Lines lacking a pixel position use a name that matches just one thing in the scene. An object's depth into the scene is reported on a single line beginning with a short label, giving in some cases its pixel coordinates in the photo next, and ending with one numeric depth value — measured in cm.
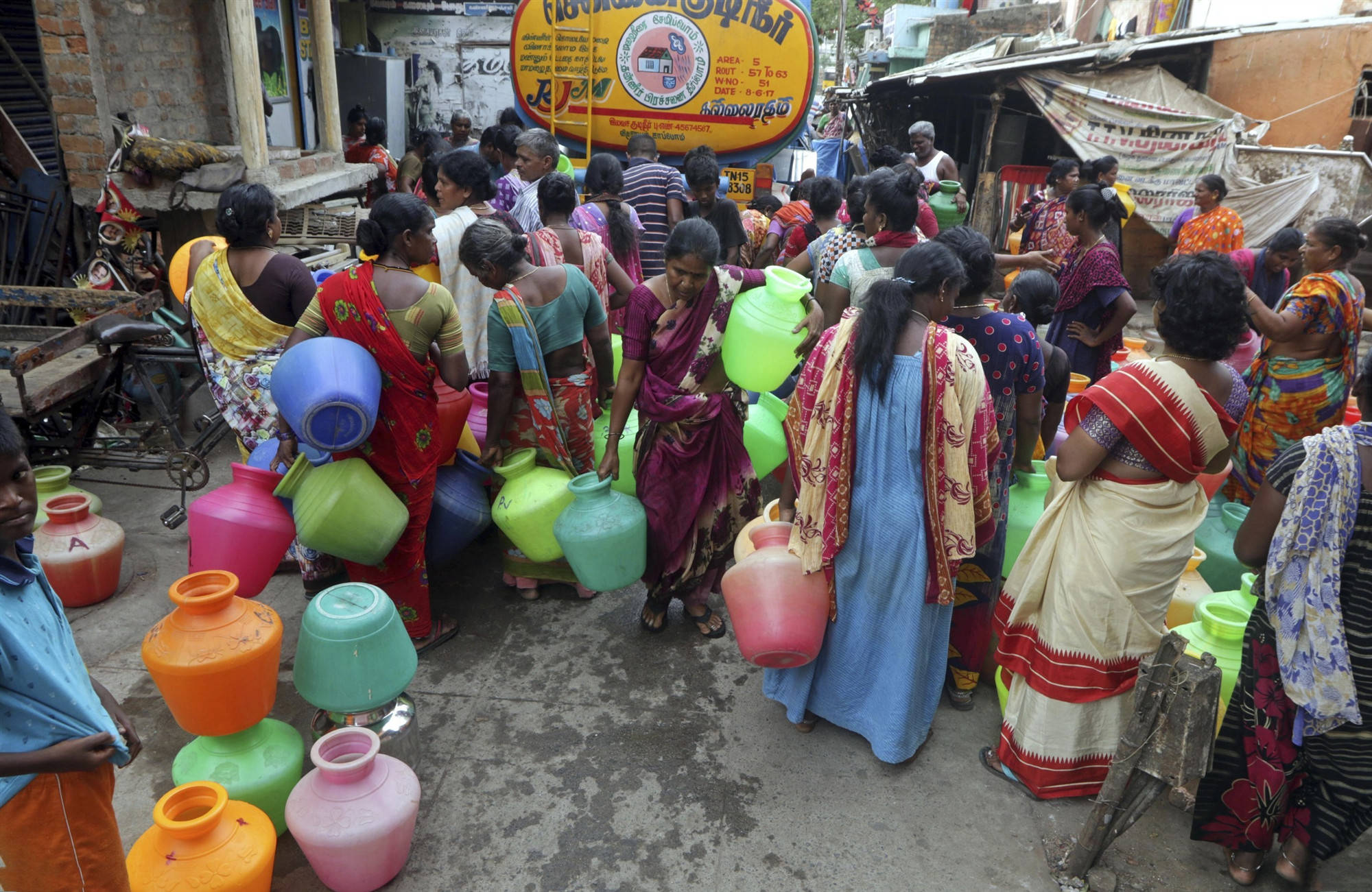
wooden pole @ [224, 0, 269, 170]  530
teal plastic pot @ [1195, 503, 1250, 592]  353
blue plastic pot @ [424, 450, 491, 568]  362
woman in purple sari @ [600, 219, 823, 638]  328
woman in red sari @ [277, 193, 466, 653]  306
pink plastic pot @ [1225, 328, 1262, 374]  534
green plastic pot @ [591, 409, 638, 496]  373
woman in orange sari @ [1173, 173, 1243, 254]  625
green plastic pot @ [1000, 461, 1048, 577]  327
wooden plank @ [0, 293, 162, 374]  362
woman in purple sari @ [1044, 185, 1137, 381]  440
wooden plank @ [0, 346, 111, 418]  386
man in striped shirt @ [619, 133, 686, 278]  576
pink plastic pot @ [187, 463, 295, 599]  300
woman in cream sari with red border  244
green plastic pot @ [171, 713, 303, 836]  239
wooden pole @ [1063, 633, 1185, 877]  217
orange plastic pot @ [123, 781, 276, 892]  198
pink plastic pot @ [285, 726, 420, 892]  224
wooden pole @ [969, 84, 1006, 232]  1122
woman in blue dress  258
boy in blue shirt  154
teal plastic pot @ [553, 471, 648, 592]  319
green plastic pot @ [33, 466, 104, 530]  380
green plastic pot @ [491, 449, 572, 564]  336
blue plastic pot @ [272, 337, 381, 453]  279
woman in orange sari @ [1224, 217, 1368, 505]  389
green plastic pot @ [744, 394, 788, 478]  387
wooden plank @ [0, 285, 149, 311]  430
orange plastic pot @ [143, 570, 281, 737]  225
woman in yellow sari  354
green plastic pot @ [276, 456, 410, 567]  296
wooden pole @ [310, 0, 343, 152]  680
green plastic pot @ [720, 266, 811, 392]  324
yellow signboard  740
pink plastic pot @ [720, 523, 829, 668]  270
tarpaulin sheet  904
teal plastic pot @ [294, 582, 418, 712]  248
